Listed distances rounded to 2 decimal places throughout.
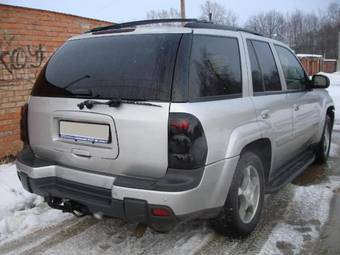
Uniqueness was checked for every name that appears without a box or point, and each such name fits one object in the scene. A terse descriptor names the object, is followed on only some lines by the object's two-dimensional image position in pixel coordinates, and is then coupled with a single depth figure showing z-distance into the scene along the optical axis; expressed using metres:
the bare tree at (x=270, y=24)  71.65
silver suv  2.90
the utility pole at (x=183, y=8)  18.08
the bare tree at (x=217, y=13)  43.56
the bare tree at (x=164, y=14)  46.72
